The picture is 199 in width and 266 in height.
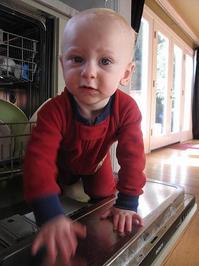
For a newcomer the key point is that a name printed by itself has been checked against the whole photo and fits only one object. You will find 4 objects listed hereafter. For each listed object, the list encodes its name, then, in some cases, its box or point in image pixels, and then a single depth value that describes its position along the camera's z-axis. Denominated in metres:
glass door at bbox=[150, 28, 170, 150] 3.31
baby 0.42
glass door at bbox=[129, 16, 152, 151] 3.03
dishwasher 0.42
